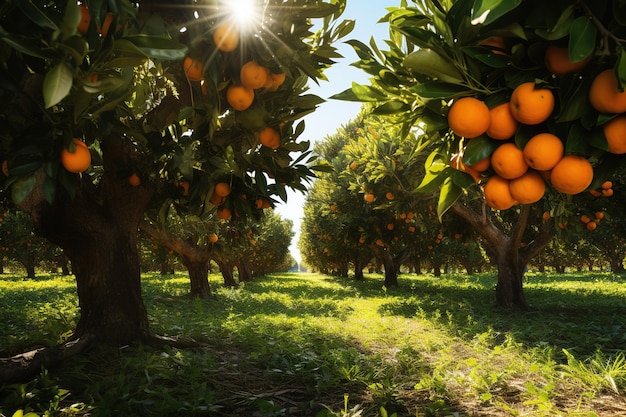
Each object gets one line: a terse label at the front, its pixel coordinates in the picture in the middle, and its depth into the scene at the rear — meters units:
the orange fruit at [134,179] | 3.72
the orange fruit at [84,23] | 1.69
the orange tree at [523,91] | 1.28
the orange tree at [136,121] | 1.56
